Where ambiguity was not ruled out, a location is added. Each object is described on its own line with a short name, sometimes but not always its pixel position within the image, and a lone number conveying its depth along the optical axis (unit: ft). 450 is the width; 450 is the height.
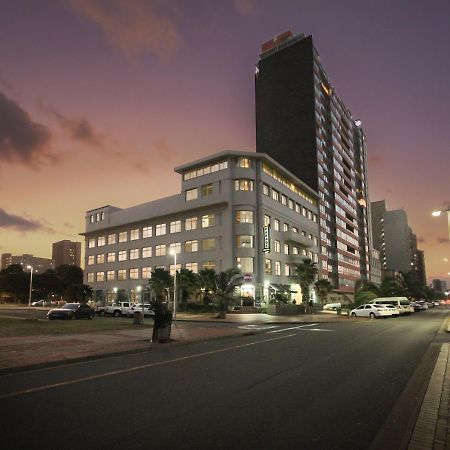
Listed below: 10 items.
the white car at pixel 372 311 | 137.28
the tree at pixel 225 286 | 143.13
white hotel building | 208.44
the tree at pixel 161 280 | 188.14
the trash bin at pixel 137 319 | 88.69
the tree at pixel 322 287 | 225.56
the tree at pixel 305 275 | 207.51
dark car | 112.98
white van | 165.88
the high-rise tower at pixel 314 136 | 330.54
